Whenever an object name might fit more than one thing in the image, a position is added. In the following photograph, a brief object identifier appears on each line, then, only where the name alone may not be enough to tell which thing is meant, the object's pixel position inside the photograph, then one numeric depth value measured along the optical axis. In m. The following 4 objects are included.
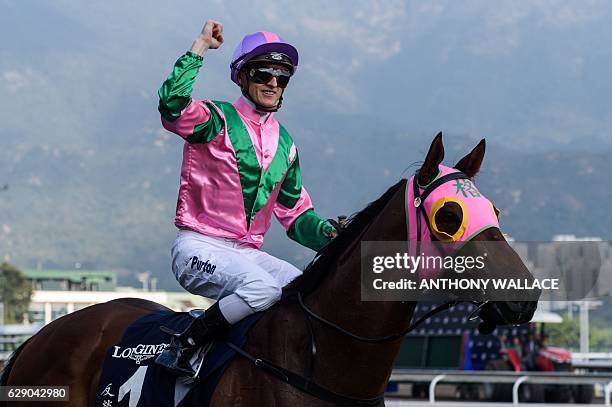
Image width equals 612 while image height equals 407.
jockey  8.00
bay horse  7.52
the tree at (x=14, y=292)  106.47
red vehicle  27.92
